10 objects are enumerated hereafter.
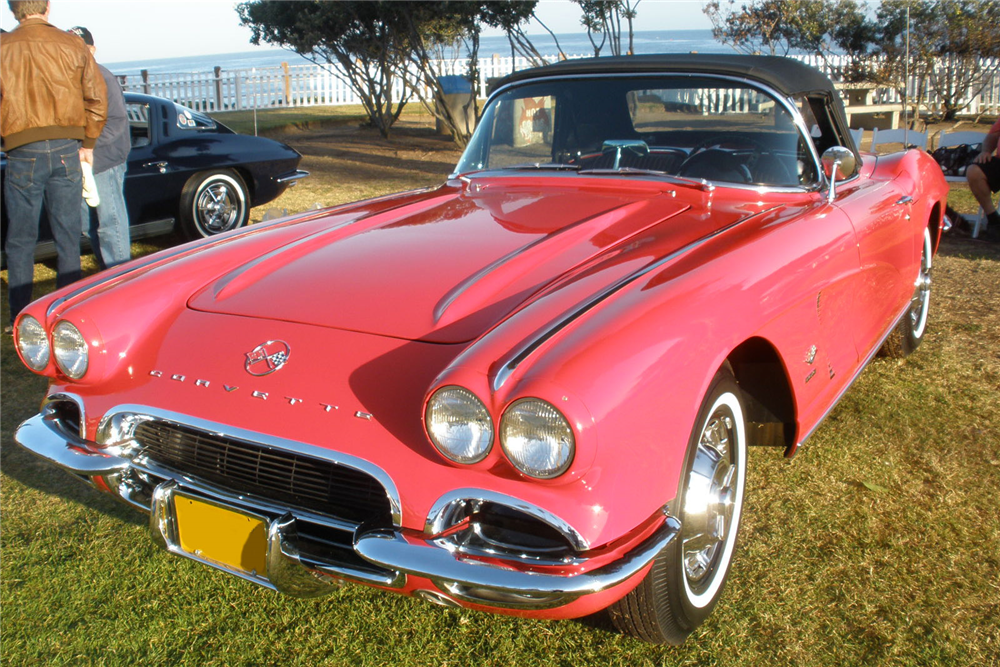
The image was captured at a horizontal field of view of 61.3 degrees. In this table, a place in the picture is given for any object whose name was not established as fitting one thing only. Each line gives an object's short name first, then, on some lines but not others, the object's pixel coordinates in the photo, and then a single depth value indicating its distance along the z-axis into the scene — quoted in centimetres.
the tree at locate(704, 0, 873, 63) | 1580
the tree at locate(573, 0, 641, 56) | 1229
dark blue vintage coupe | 658
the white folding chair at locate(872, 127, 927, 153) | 832
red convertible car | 183
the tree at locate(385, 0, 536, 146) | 1264
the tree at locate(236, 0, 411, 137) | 1340
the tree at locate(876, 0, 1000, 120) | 1419
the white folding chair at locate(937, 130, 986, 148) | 853
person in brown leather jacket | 453
